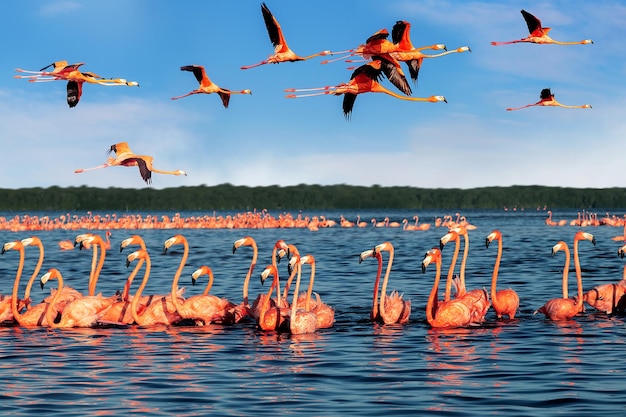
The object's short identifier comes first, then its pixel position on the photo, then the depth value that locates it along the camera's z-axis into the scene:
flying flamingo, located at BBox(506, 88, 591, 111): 27.68
